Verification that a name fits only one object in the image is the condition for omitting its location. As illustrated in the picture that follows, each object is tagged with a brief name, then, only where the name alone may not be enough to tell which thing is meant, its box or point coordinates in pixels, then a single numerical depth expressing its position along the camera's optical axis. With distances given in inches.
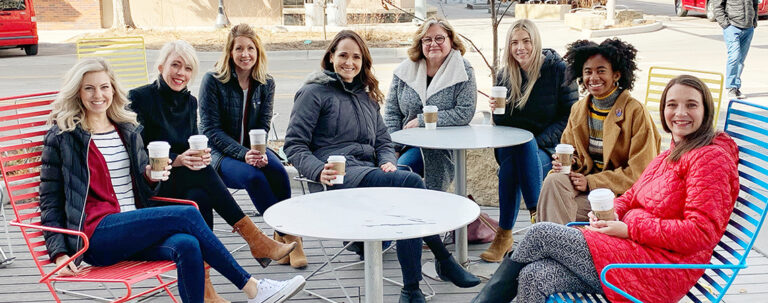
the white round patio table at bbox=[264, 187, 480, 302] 120.1
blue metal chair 112.8
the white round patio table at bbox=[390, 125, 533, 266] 176.1
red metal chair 134.8
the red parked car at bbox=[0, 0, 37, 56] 671.8
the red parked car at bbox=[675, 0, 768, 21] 763.4
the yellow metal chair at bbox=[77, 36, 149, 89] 300.7
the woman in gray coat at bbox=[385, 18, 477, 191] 202.1
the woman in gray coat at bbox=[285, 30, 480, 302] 174.9
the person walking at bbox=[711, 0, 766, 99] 375.9
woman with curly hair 159.8
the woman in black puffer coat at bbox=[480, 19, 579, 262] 191.5
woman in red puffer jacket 116.9
